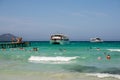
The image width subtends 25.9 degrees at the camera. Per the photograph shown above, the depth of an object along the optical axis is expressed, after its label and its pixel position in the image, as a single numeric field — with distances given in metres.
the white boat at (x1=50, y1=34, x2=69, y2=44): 69.62
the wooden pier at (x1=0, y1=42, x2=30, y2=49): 49.36
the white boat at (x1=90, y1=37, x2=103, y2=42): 107.94
